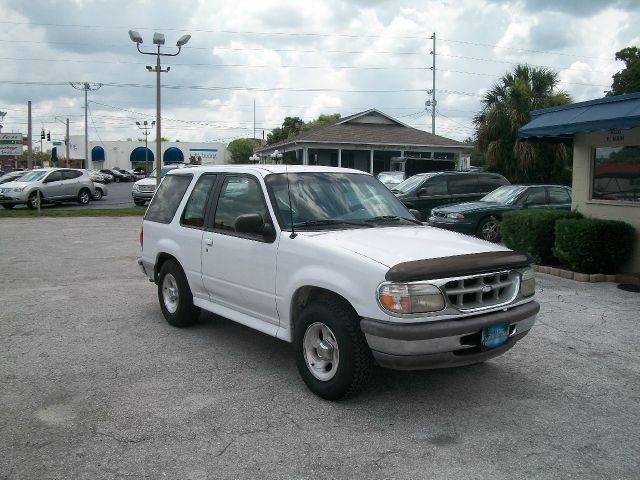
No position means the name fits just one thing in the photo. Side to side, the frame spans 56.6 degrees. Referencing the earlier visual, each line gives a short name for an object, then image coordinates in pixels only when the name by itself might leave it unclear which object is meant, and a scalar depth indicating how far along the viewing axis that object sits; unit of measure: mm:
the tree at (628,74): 32969
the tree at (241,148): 78000
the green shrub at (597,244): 9172
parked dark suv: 15414
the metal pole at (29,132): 43594
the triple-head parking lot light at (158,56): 22781
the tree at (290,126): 72375
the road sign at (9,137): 32875
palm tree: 23594
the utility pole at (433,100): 47219
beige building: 9172
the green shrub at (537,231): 10242
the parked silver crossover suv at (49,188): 23938
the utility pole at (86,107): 59312
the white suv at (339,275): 4016
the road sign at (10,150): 32375
